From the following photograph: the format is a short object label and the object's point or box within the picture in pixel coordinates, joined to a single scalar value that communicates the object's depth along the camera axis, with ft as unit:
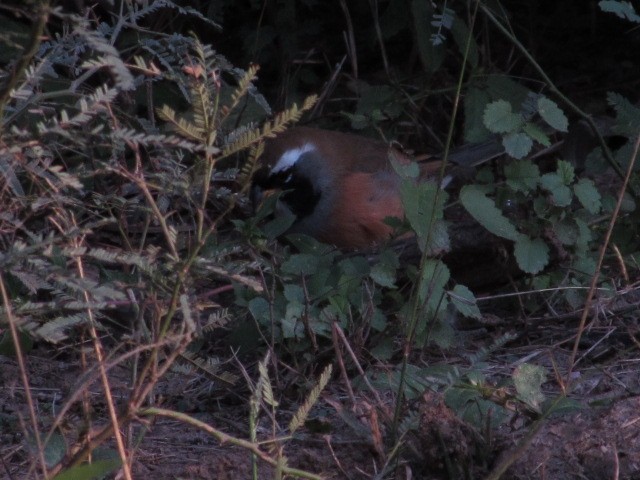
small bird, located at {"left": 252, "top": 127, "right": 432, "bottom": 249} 35.45
